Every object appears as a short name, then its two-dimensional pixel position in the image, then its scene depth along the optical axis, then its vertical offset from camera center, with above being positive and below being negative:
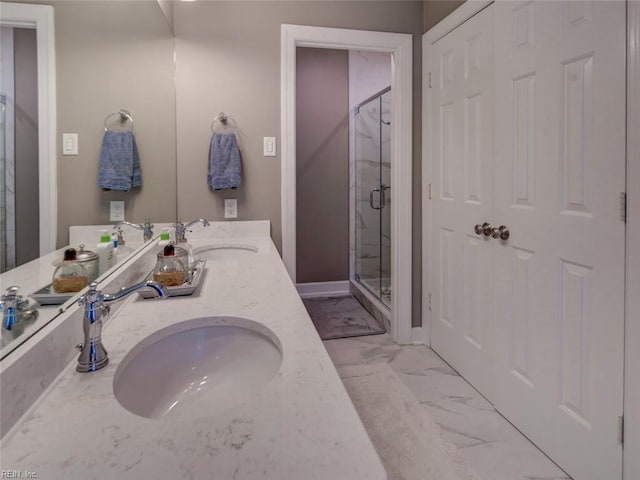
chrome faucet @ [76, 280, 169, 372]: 0.68 -0.20
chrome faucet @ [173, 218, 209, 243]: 1.81 -0.05
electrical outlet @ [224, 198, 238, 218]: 2.28 +0.08
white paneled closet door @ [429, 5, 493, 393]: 1.87 +0.14
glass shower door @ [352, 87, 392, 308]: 3.11 +0.21
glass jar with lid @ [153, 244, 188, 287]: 1.15 -0.15
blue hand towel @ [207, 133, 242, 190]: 2.17 +0.32
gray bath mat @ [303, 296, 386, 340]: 2.84 -0.80
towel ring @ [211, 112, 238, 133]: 2.22 +0.57
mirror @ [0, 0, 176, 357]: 0.76 +0.30
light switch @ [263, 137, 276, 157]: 2.28 +0.43
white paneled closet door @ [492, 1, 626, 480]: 1.23 -0.02
